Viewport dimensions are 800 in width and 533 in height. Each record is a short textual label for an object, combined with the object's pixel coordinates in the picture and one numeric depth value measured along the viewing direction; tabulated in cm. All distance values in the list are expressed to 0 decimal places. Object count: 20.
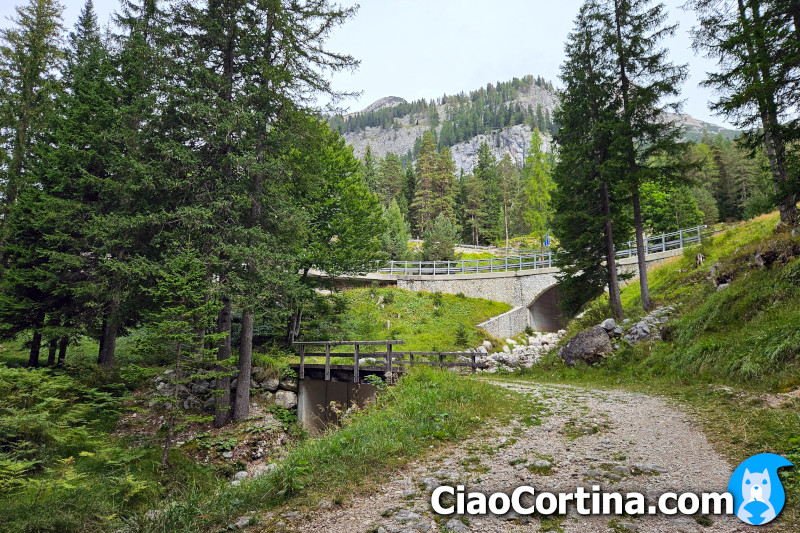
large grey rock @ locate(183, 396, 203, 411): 1360
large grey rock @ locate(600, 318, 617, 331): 1588
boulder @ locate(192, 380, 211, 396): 1449
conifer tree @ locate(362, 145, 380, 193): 5826
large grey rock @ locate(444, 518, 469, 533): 326
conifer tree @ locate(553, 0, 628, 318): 1692
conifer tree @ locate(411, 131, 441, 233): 5429
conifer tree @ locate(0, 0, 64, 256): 1755
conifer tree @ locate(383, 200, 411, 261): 3969
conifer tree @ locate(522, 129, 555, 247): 4928
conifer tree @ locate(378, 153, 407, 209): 6569
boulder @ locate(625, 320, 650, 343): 1423
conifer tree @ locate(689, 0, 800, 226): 896
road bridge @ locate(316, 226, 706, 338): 3262
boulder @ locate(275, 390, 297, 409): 1531
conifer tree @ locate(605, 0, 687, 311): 1567
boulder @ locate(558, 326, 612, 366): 1500
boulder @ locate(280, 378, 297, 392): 1593
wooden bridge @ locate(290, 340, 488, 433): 1380
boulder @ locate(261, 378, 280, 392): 1551
